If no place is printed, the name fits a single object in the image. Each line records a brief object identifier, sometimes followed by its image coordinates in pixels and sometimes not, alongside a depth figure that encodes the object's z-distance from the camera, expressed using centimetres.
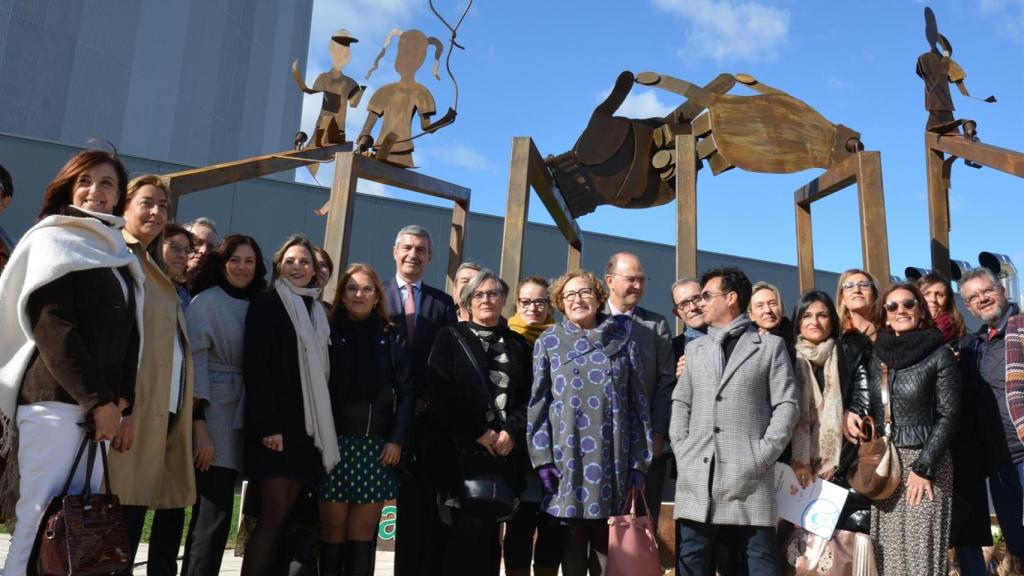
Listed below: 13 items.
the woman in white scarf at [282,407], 317
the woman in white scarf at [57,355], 226
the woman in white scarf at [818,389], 343
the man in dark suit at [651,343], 371
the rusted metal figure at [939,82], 507
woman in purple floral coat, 321
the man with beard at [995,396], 359
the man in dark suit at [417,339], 360
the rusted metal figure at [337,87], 587
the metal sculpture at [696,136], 511
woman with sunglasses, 330
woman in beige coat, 279
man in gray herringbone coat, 322
